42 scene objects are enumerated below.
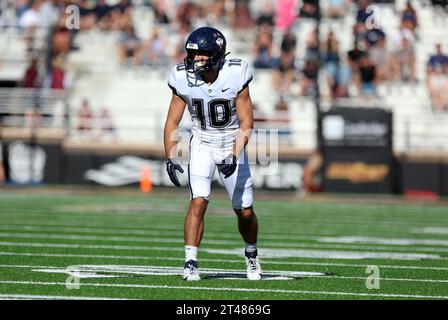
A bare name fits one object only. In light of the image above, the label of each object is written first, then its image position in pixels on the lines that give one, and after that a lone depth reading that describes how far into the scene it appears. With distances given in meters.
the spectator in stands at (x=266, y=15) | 23.62
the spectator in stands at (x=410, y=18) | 23.19
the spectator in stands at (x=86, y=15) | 24.19
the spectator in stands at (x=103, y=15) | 24.16
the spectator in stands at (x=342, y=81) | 22.17
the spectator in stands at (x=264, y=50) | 23.08
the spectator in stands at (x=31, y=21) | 24.28
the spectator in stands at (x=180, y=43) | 23.31
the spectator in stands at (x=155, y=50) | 23.61
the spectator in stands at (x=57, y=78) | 23.33
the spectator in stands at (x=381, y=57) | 22.39
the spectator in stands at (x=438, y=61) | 22.31
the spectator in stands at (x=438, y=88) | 21.86
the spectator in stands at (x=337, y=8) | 23.60
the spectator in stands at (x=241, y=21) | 23.88
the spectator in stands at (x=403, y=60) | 22.69
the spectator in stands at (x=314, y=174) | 20.39
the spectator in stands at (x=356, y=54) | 22.29
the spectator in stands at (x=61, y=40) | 23.98
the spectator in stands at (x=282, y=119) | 21.47
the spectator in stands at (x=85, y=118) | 22.27
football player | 8.07
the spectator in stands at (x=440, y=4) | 23.58
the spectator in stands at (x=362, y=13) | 23.06
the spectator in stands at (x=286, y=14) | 23.64
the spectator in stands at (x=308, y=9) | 23.50
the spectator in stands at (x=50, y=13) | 24.00
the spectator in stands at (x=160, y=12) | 24.27
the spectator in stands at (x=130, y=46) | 23.84
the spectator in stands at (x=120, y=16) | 24.11
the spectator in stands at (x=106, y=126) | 22.14
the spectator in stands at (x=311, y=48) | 22.48
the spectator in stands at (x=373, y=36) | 22.48
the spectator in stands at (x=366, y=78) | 22.03
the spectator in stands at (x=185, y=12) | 23.83
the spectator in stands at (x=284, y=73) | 22.78
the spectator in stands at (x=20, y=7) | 24.56
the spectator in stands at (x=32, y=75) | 23.41
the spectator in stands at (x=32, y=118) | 22.39
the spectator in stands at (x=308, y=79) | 22.47
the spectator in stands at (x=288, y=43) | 22.80
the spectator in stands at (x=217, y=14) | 24.06
